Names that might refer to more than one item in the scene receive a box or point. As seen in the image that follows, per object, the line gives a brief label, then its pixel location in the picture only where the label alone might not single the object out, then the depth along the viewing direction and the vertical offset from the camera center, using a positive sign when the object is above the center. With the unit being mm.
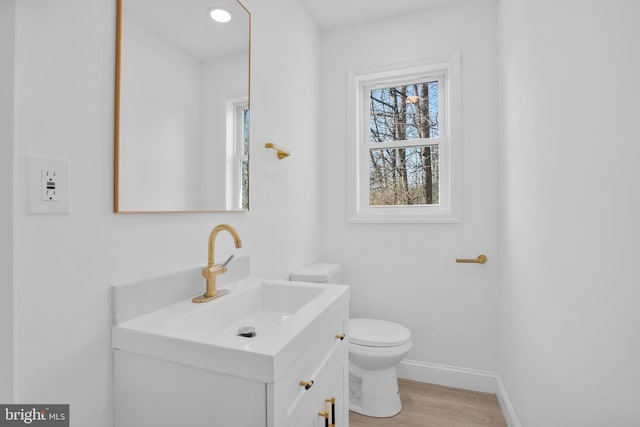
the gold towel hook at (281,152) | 1671 +372
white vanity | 728 -375
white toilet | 1747 -861
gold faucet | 1131 -187
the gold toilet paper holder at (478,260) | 2021 -275
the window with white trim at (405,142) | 2201 +564
